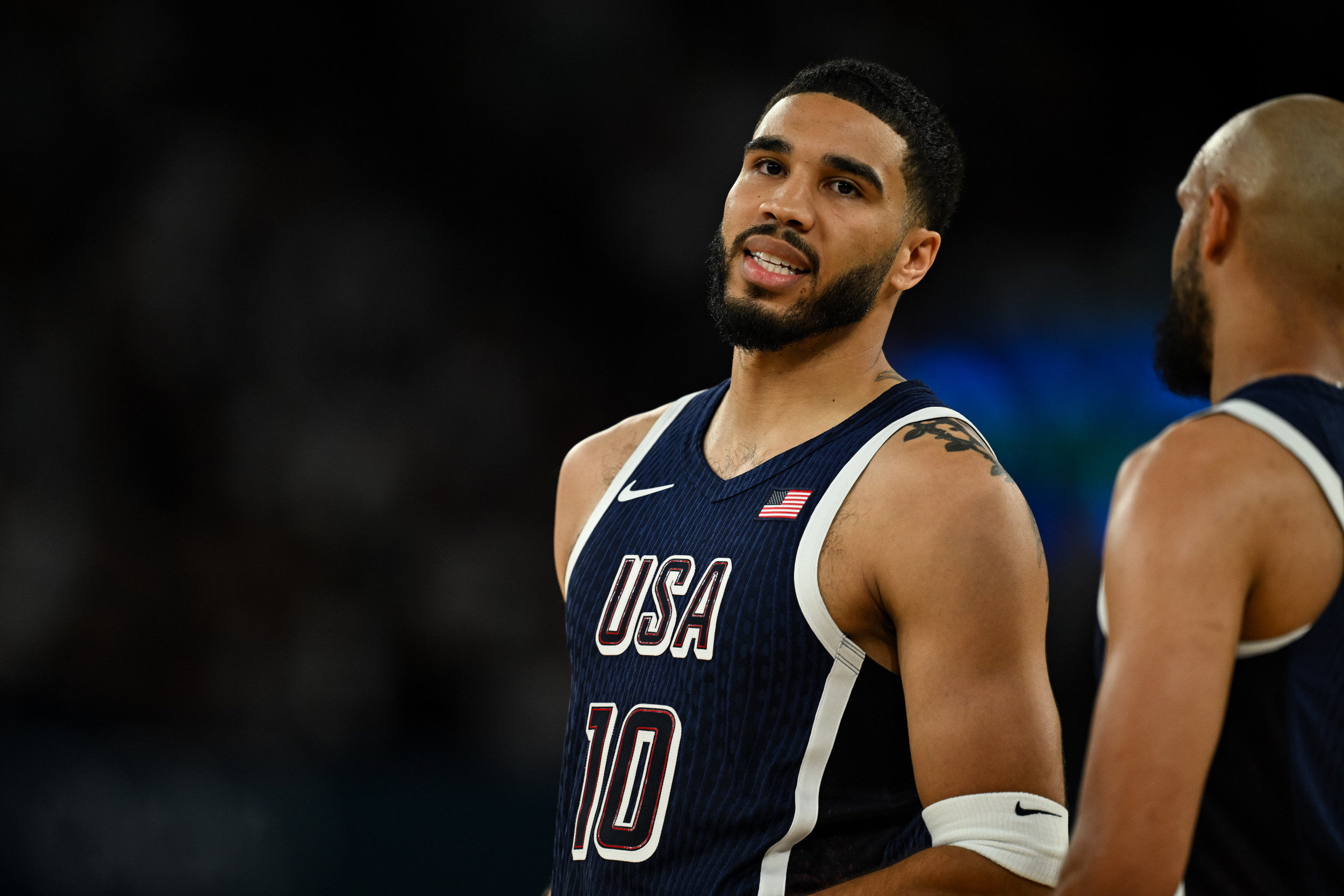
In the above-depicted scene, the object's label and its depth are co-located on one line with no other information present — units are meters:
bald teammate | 6.60
